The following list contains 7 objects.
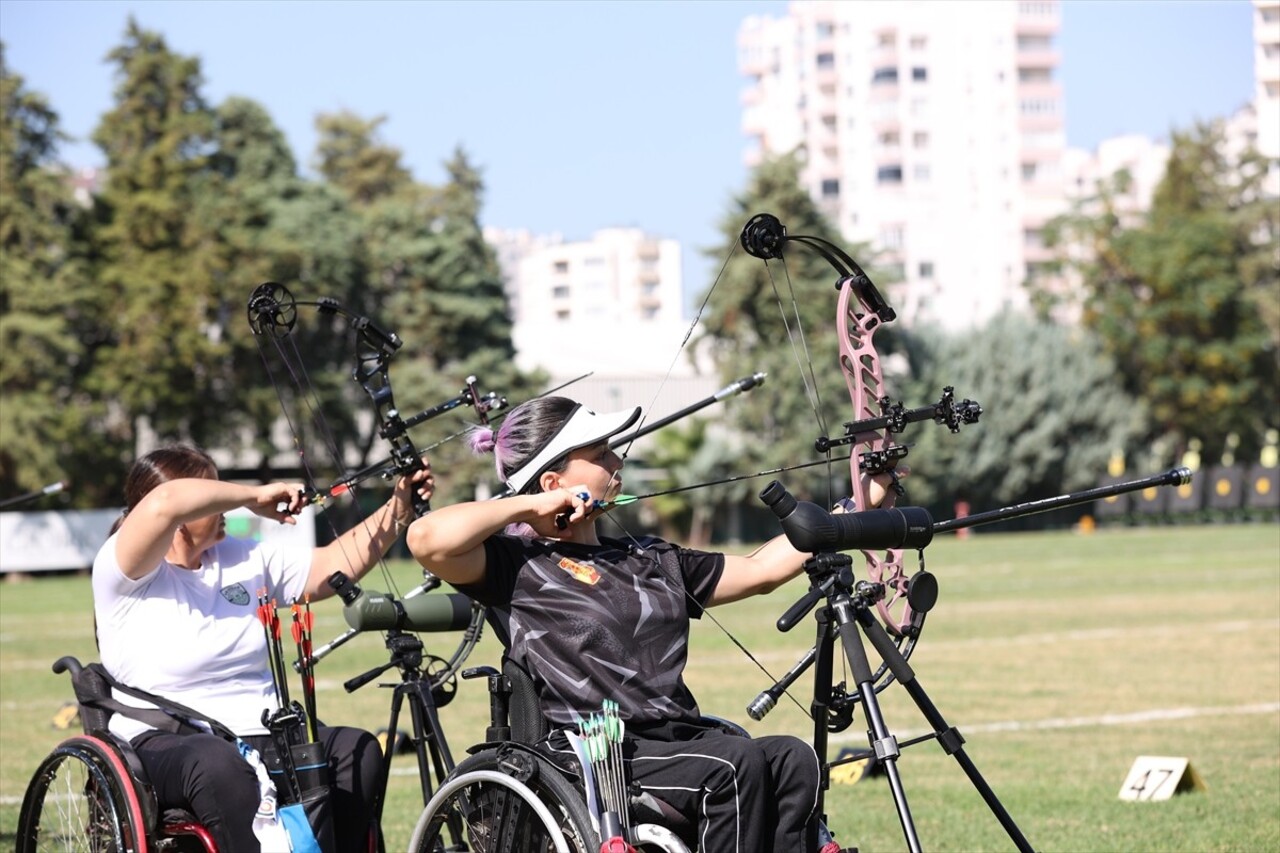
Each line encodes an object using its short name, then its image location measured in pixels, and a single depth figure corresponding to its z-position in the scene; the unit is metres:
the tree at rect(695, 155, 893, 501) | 52.22
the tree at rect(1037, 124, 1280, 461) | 59.06
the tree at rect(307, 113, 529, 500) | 50.75
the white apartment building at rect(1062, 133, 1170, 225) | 143.75
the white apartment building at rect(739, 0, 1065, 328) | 118.81
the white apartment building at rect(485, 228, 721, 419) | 170.88
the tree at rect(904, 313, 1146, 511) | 55.28
